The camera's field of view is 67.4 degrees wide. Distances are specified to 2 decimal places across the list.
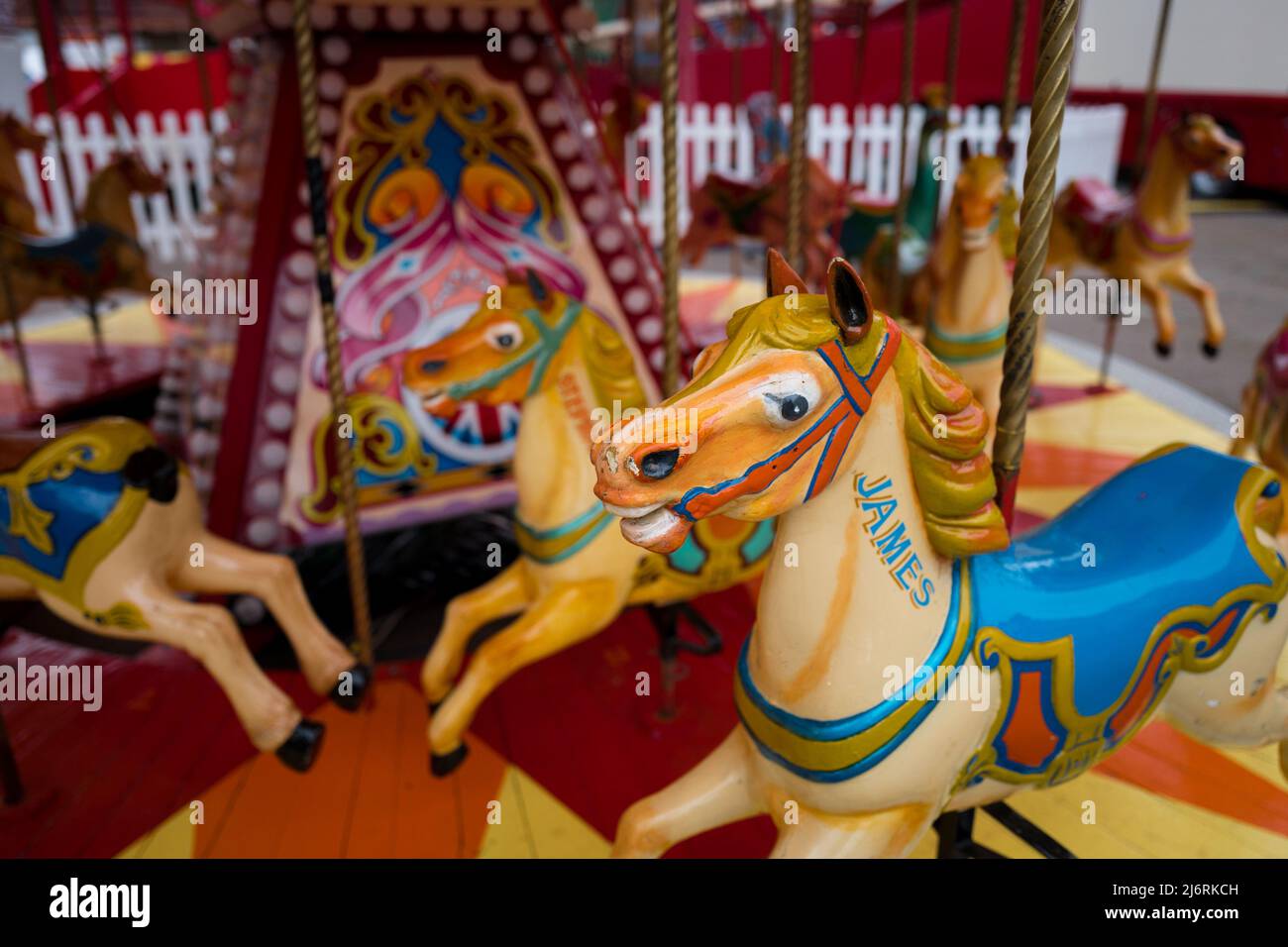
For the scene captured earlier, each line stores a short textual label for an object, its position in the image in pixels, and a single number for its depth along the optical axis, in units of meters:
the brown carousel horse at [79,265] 4.23
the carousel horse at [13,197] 4.24
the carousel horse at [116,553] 1.71
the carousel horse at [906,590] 0.94
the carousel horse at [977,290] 2.66
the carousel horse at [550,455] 1.72
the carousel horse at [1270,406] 2.35
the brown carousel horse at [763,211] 4.70
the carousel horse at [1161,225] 3.69
